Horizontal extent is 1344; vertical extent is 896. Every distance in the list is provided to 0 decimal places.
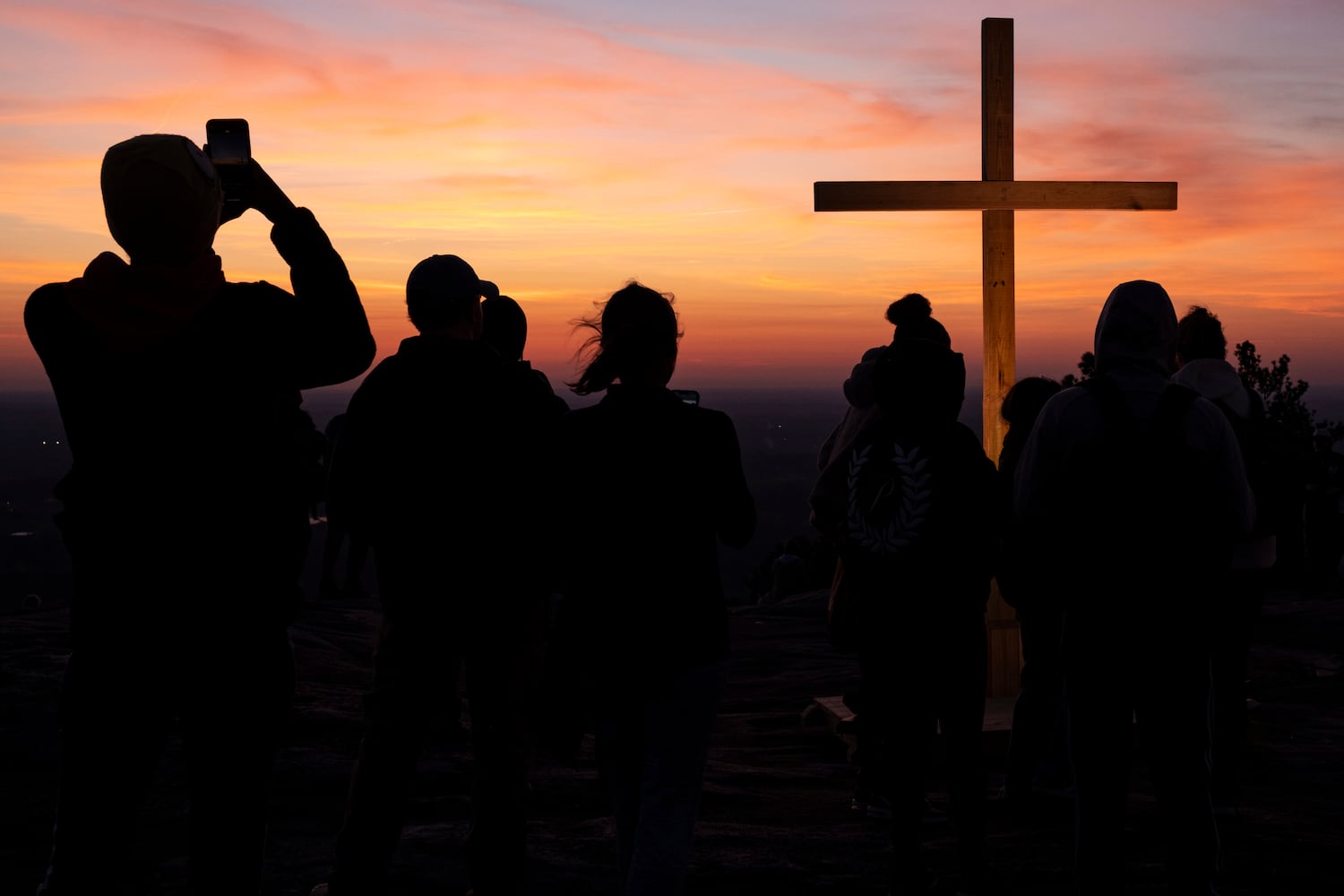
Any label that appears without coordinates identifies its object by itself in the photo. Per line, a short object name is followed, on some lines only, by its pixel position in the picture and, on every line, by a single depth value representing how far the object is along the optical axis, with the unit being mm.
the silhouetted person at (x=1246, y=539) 4594
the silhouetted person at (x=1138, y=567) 3408
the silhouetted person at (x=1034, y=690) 5043
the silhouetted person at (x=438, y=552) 3441
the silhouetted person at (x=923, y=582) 3838
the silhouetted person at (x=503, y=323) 5160
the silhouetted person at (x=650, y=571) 3109
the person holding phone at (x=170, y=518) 2320
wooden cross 6832
